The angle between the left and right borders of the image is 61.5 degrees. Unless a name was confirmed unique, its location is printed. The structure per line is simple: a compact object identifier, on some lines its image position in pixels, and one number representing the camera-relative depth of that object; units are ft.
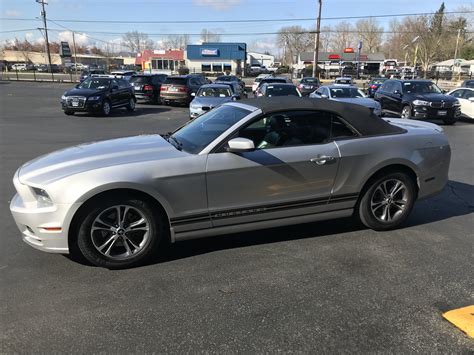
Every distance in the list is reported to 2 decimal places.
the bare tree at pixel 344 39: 413.18
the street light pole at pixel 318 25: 121.35
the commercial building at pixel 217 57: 250.37
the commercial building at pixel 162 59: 267.80
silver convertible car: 11.71
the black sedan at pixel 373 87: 88.33
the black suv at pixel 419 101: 49.06
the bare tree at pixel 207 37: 331.04
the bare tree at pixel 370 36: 384.21
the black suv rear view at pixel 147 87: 77.46
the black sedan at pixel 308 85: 90.56
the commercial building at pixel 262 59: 350.91
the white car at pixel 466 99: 54.08
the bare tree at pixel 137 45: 425.69
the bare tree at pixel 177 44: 395.55
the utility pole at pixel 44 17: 210.55
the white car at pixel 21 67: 255.68
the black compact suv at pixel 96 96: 54.54
